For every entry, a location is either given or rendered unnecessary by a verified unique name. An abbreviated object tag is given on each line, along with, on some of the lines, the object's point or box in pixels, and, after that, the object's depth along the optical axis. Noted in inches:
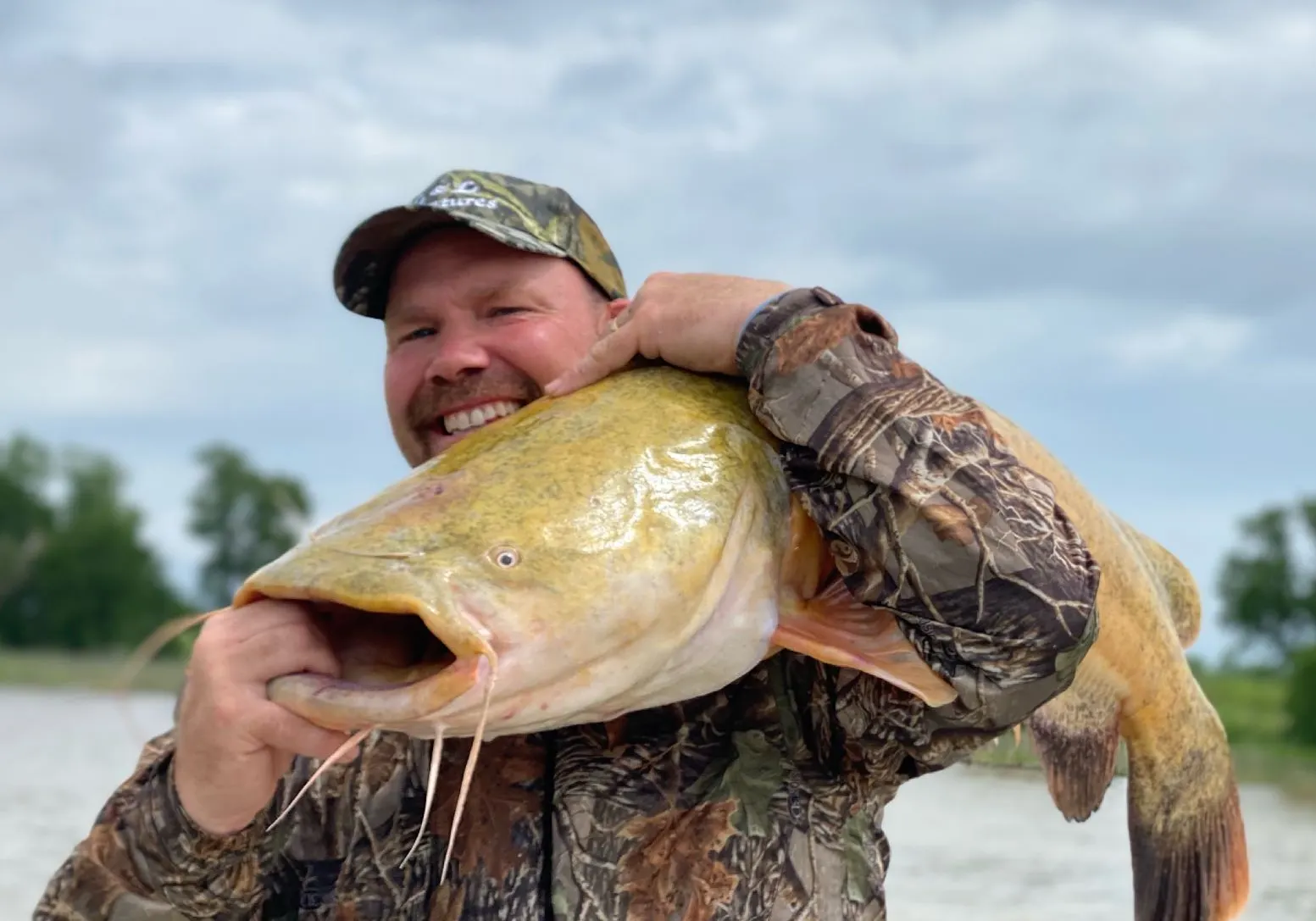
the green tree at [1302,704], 1066.1
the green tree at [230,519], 2126.0
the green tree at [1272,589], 1756.9
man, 74.9
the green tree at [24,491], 2066.9
